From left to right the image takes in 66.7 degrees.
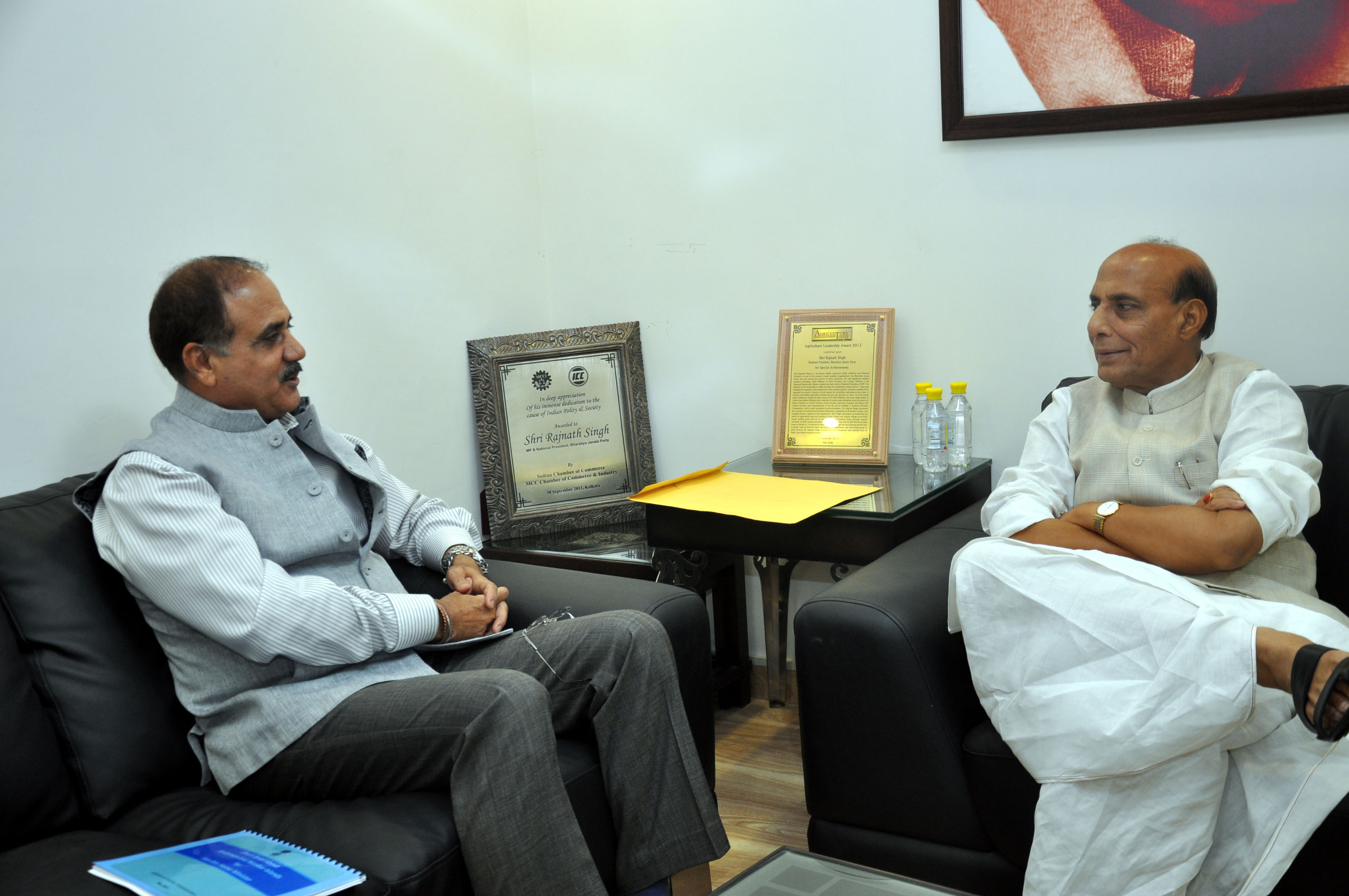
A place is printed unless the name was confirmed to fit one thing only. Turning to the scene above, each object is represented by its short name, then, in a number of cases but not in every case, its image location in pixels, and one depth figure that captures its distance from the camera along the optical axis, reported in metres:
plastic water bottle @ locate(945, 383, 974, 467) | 2.42
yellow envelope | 2.09
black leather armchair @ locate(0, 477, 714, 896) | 1.37
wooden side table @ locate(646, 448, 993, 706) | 2.06
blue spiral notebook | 1.21
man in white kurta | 1.40
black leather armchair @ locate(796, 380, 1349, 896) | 1.62
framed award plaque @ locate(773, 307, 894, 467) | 2.48
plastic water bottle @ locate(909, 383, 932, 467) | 2.46
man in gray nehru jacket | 1.48
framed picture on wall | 2.02
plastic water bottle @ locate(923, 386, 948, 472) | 2.35
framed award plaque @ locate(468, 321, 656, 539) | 2.66
